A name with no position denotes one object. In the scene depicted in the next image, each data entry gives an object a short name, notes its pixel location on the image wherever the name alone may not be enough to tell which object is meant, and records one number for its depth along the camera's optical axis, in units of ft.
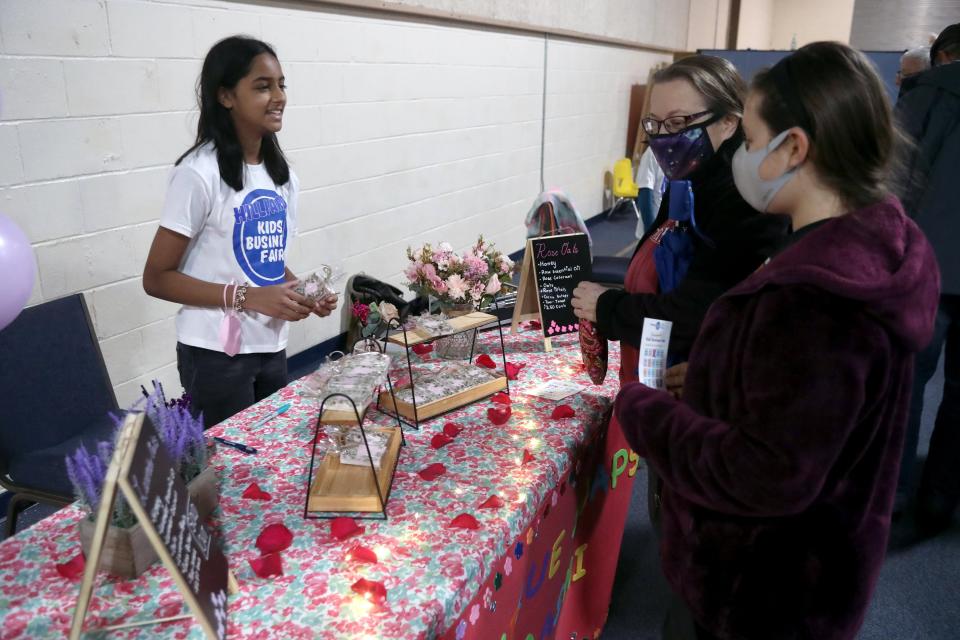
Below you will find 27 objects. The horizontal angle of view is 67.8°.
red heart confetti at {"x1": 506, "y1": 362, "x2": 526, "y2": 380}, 6.14
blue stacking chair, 6.20
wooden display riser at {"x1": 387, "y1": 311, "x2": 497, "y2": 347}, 5.41
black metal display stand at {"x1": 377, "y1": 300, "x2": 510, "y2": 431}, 5.12
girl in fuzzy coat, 2.93
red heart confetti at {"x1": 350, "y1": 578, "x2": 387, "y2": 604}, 3.43
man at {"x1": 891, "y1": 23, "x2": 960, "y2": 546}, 7.61
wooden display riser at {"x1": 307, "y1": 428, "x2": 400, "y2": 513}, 4.08
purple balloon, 4.56
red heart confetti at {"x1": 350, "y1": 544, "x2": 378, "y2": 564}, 3.69
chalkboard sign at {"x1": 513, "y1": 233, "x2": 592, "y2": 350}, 6.68
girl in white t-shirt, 6.11
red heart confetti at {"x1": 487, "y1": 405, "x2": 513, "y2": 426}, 5.26
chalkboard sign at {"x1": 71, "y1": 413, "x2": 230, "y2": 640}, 2.67
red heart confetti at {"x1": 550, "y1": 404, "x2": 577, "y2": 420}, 5.40
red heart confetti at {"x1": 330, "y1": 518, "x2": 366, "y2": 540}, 3.87
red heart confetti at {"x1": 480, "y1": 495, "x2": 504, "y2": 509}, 4.23
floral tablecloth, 3.33
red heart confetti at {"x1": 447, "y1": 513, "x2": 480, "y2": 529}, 4.01
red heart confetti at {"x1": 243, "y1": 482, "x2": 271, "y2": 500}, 4.30
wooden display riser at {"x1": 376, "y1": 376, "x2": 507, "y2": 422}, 5.21
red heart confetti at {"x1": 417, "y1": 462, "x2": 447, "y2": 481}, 4.51
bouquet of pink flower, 6.09
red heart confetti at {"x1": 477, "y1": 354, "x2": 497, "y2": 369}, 6.28
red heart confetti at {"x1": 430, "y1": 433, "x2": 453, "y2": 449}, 4.89
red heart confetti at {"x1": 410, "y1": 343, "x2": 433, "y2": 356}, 6.52
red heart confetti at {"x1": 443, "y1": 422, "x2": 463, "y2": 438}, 5.06
